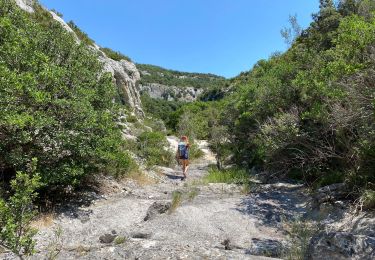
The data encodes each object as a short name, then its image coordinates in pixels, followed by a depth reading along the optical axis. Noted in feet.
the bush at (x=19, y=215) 15.98
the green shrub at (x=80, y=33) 103.24
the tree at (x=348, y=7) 85.28
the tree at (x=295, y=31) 117.47
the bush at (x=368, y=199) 27.37
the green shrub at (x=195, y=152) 86.58
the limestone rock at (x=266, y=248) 22.15
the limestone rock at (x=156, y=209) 30.22
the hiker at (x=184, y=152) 50.80
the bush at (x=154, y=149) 64.18
